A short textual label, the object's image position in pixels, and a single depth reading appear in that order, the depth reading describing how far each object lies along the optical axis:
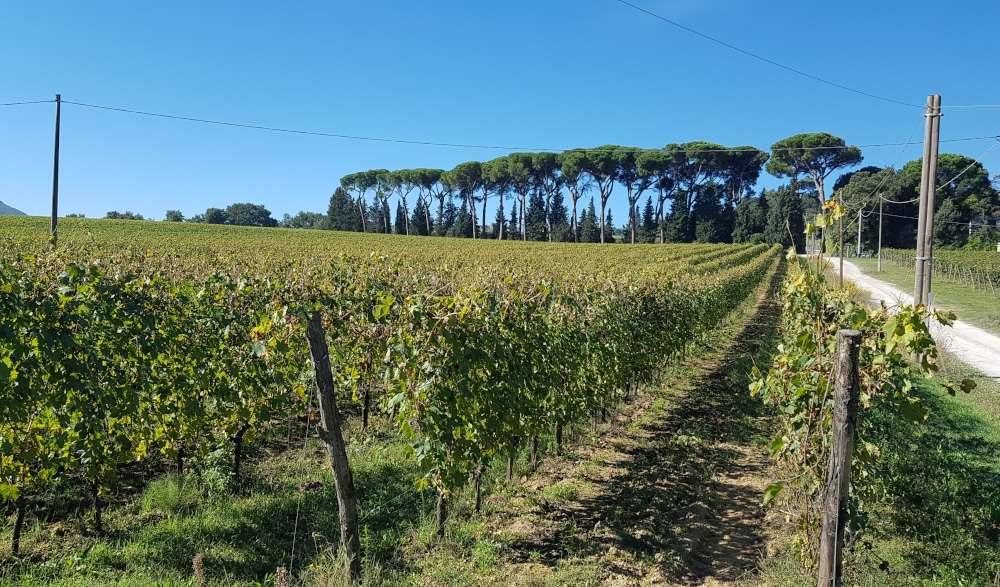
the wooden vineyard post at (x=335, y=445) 3.28
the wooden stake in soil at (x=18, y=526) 3.52
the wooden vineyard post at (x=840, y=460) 2.67
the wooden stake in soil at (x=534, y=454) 5.28
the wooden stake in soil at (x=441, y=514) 3.89
